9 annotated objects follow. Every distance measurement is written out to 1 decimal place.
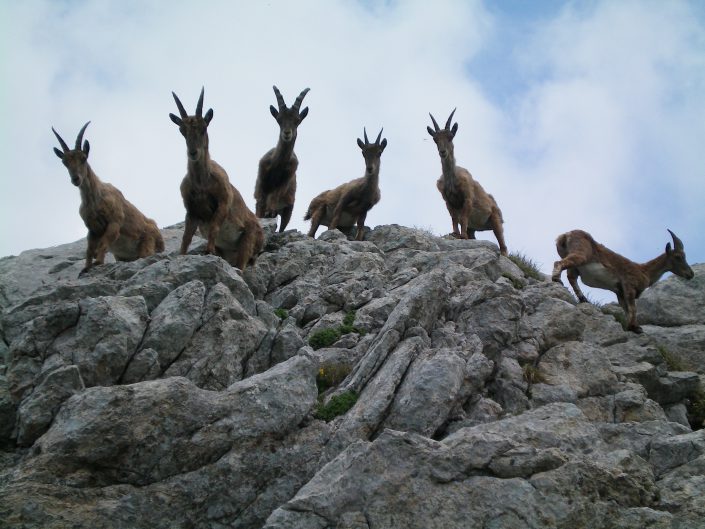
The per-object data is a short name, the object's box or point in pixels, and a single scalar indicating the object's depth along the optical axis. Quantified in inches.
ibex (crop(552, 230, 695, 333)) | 609.0
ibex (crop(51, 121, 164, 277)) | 523.5
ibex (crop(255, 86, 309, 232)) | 690.2
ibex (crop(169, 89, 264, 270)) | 518.6
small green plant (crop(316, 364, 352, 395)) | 392.8
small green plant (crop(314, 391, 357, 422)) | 346.3
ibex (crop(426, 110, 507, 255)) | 740.6
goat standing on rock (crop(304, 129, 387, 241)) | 724.0
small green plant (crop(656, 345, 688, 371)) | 519.8
